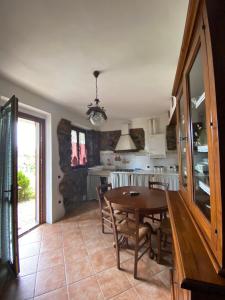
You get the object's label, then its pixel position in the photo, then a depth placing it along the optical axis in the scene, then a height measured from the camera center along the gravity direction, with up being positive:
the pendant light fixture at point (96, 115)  2.41 +0.66
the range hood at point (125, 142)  5.09 +0.50
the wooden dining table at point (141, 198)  2.08 -0.59
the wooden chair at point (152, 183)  3.23 -0.52
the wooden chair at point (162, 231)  2.11 -0.94
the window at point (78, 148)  4.71 +0.34
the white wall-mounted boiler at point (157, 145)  4.69 +0.36
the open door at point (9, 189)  1.91 -0.33
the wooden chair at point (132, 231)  1.91 -0.92
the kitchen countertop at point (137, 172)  4.14 -0.38
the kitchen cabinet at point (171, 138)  4.68 +0.55
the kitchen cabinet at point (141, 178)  3.96 -0.52
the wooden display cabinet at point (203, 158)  0.55 -0.01
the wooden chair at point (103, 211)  2.85 -0.90
